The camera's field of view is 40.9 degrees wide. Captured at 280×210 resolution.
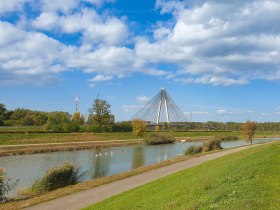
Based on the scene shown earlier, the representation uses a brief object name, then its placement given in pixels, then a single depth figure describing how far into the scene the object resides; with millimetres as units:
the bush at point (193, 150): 37169
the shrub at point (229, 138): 78650
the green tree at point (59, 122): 75625
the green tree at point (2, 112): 97788
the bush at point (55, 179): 17891
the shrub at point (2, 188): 15374
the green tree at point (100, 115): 94625
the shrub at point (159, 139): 63125
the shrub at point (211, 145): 40700
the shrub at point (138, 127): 69875
